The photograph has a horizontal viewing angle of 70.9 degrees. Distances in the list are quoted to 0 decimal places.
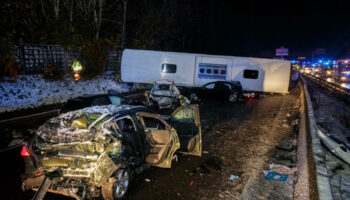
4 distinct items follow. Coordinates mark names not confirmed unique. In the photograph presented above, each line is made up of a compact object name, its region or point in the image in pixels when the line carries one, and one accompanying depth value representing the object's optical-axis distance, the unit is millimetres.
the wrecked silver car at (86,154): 3719
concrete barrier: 4262
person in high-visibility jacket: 16005
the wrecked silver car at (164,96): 12234
